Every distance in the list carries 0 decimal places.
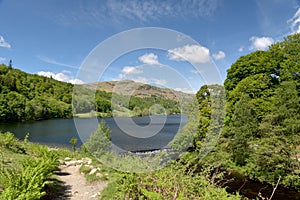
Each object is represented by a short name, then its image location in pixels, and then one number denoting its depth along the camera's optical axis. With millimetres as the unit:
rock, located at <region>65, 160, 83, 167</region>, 9766
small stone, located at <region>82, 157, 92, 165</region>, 9871
